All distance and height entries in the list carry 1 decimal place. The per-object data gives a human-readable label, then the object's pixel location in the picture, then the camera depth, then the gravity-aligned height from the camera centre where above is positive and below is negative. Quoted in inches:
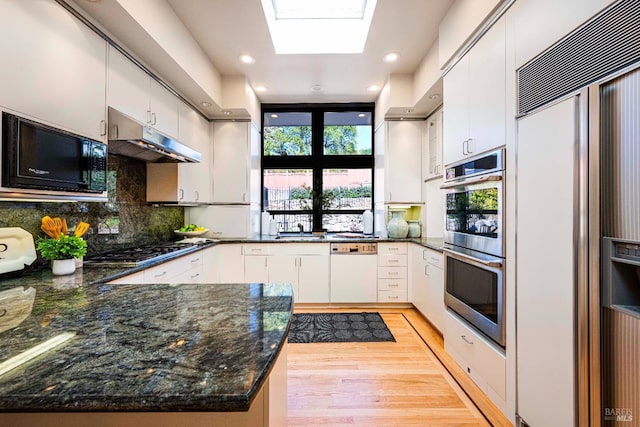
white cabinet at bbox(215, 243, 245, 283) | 143.6 -23.4
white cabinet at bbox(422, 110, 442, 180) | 134.4 +33.6
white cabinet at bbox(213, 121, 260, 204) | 153.7 +28.6
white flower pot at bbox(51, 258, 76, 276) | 66.1 -11.9
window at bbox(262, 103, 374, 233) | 177.3 +30.2
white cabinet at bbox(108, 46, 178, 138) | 81.5 +39.3
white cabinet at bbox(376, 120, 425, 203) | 153.1 +28.7
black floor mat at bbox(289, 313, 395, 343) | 111.6 -47.4
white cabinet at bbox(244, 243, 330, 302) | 144.8 -25.6
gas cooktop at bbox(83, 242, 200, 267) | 79.0 -12.7
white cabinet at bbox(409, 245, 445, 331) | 110.3 -29.0
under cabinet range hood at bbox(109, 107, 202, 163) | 79.9 +22.9
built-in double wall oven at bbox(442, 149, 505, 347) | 69.2 -7.4
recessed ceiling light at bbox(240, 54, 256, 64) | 123.8 +68.6
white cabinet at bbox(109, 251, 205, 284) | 77.7 -18.2
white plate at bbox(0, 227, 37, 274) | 61.9 -7.6
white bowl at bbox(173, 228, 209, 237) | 139.0 -8.6
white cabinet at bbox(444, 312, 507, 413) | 68.9 -38.8
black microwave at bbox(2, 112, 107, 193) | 52.6 +12.0
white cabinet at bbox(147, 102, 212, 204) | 121.7 +18.6
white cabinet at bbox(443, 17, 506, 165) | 69.7 +32.3
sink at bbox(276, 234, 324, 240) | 151.3 -11.9
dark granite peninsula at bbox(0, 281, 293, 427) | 20.4 -13.1
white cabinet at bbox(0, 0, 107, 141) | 53.8 +32.1
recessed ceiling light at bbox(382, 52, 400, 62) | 121.7 +68.4
